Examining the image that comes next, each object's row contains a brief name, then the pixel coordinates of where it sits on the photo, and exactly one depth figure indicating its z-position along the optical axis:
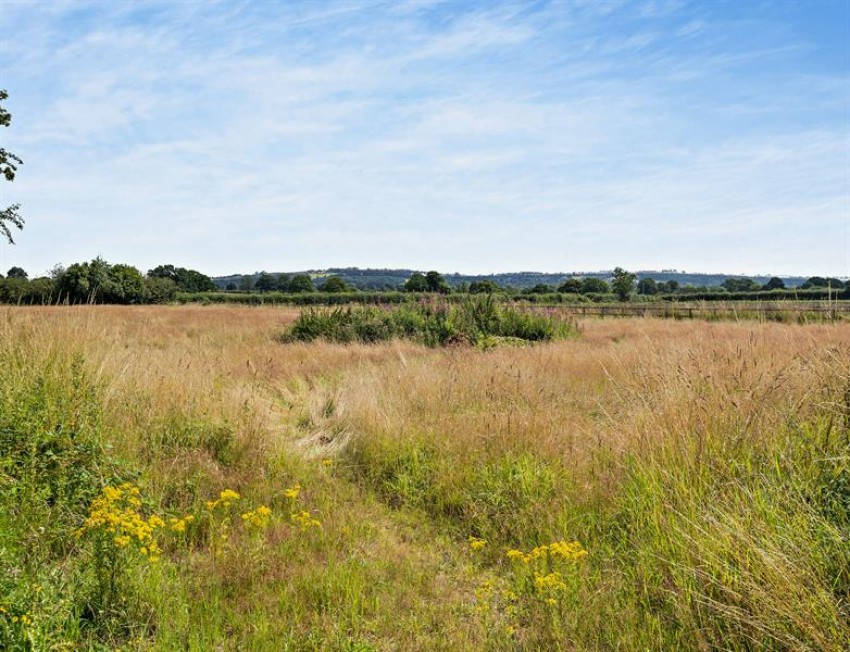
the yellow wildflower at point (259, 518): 3.87
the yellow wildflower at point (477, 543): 3.55
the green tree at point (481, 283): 39.57
